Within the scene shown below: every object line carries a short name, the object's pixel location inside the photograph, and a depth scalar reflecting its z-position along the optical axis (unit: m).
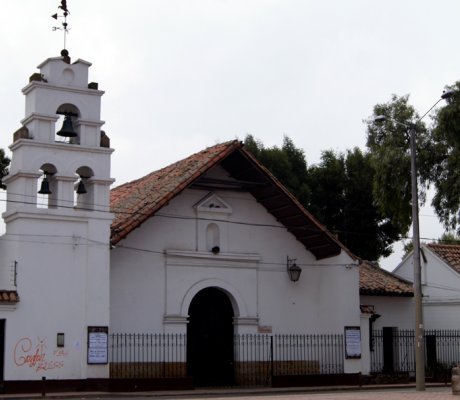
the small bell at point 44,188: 25.36
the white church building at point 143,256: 24.81
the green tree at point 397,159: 34.88
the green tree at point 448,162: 32.41
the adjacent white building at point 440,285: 36.72
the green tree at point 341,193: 48.28
